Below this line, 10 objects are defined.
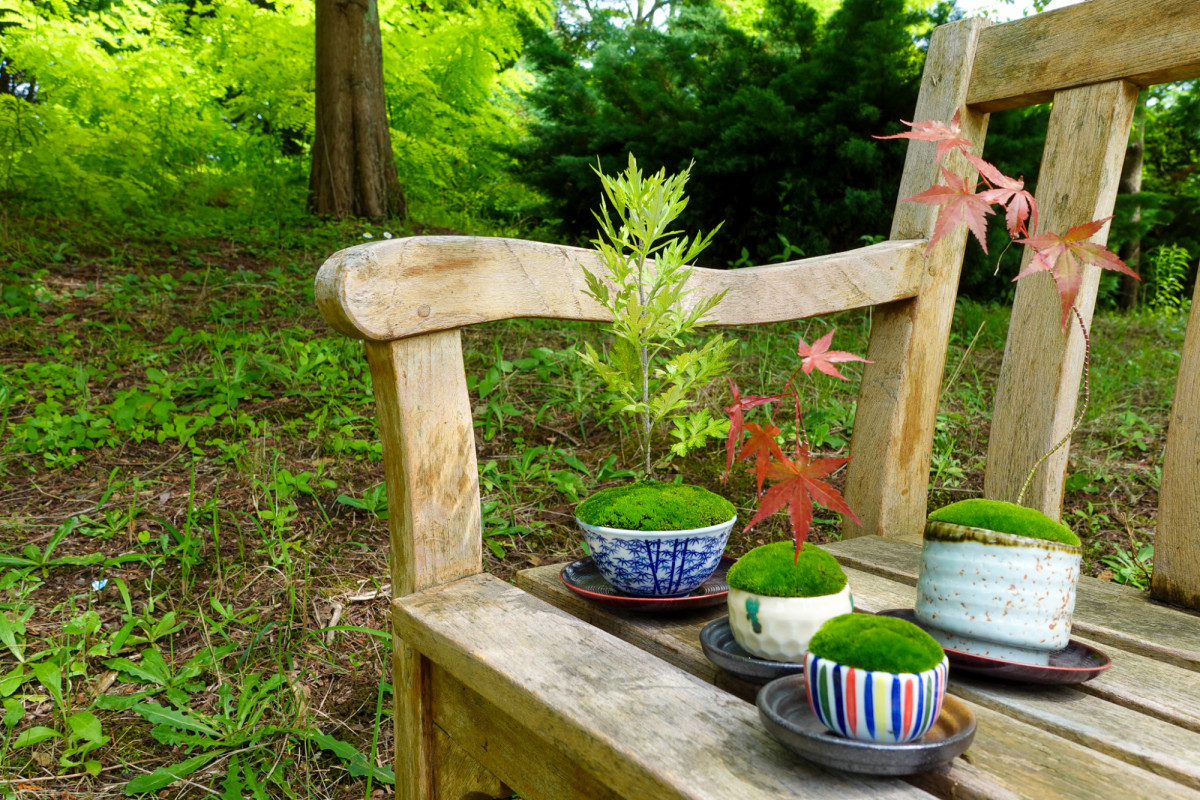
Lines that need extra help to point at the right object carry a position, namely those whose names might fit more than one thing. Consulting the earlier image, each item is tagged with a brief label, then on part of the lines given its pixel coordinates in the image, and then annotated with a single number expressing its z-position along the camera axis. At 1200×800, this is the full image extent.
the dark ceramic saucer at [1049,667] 0.79
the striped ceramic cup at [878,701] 0.59
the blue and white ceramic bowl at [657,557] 0.95
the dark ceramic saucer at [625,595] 0.98
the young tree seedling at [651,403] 0.96
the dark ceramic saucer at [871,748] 0.60
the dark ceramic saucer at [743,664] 0.78
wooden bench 0.69
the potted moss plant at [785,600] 0.78
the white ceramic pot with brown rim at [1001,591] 0.80
